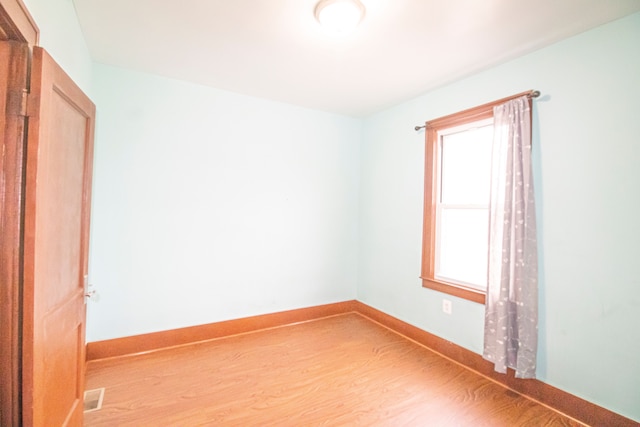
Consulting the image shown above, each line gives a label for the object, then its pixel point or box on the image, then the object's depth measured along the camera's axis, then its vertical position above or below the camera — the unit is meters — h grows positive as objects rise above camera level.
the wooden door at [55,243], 1.10 -0.16
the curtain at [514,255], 2.04 -0.26
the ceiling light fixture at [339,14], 1.62 +1.18
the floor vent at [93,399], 1.89 -1.30
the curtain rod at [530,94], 2.08 +0.93
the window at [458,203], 2.54 +0.15
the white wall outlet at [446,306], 2.69 -0.82
